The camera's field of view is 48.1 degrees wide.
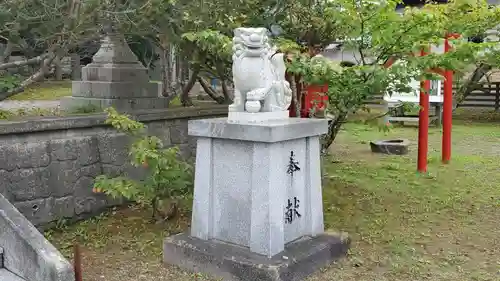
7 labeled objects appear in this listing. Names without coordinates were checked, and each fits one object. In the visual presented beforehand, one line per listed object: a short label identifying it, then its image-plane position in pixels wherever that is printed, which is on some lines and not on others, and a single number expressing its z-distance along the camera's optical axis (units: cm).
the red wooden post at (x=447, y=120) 978
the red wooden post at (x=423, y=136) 893
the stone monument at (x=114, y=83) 757
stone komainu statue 482
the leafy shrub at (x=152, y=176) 547
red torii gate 766
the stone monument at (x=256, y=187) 452
